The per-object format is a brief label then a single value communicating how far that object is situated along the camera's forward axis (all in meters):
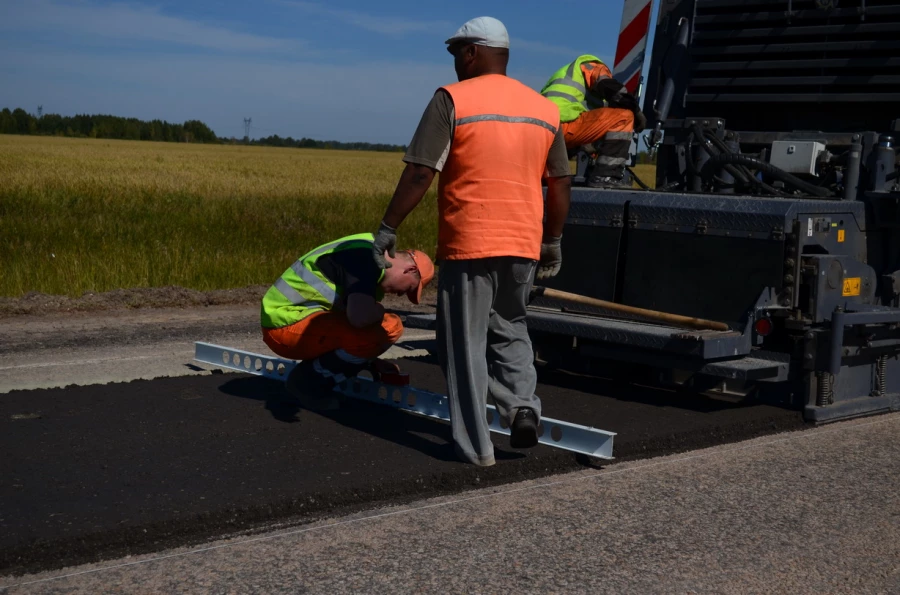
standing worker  4.49
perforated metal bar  4.85
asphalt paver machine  5.78
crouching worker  5.30
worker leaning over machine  7.38
